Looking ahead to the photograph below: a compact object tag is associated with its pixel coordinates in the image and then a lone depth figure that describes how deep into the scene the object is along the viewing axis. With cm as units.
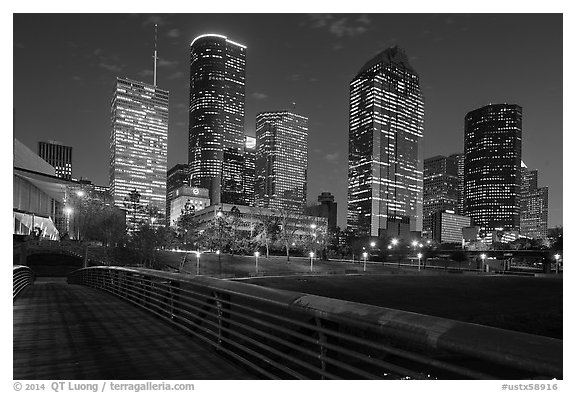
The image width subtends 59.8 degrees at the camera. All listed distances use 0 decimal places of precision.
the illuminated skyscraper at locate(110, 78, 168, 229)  14260
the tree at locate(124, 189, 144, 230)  13875
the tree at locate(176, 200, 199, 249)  10188
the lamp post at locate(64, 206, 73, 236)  9638
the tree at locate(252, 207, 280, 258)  9238
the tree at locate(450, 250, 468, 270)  11994
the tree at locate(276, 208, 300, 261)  9366
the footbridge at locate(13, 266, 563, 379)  286
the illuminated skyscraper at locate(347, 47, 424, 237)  17912
